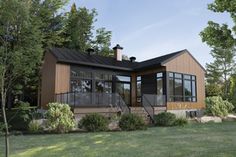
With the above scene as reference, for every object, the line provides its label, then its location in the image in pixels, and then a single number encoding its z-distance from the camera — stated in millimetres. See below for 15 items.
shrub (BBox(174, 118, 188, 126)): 13850
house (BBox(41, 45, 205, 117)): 14336
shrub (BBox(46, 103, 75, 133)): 10672
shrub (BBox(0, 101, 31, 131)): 12336
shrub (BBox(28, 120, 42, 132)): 11051
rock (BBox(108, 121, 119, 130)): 11836
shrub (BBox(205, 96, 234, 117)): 17828
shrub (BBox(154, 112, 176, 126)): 13492
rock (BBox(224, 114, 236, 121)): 17516
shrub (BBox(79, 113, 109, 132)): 10883
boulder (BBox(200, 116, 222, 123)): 16512
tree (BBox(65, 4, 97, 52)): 25844
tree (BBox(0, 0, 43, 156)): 5277
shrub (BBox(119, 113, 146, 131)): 11266
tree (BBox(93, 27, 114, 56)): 28047
